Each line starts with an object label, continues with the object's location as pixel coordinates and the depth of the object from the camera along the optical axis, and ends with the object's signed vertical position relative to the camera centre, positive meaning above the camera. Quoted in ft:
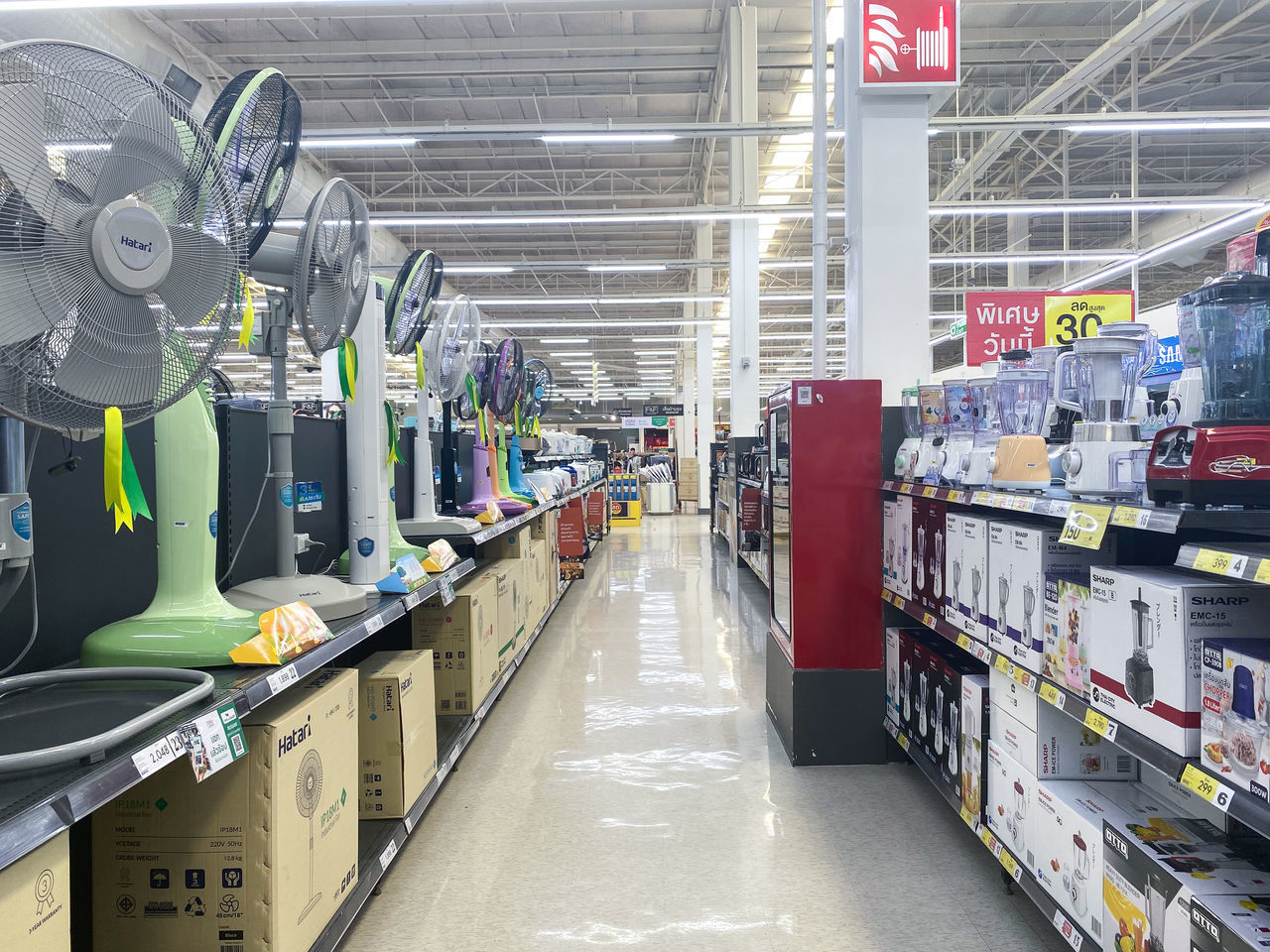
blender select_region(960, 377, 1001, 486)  8.58 +0.26
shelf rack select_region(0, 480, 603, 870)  3.40 -1.46
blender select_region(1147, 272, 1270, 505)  4.75 +0.20
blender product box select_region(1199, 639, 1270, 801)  4.53 -1.51
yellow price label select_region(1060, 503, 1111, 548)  5.67 -0.51
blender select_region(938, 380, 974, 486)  9.17 +0.29
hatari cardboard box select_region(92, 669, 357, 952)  5.51 -2.67
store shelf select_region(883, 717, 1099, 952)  6.35 -3.78
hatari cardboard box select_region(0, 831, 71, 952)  3.41 -1.89
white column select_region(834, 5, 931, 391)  13.44 +3.48
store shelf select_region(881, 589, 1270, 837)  4.54 -1.99
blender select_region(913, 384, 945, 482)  10.00 +0.31
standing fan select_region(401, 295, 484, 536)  12.51 +1.34
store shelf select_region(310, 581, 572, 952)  6.74 -3.78
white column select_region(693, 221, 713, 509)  49.34 +6.10
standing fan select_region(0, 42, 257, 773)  3.90 +1.07
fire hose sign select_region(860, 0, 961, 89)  13.25 +6.67
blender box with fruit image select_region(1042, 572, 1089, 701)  6.46 -1.48
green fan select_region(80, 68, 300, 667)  5.74 -0.26
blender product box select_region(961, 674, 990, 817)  8.46 -2.99
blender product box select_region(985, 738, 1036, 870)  7.34 -3.28
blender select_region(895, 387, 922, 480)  10.87 +0.25
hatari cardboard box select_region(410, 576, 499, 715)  11.80 -2.67
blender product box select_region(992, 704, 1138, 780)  7.20 -2.64
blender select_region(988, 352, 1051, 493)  7.79 +0.39
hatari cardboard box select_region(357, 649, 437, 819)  8.43 -2.88
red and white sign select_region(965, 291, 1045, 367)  26.55 +4.22
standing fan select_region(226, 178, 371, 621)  7.14 +1.34
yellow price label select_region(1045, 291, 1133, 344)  23.04 +3.97
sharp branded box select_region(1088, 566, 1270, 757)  5.15 -1.25
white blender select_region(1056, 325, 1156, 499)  6.23 +0.33
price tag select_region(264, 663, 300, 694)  5.50 -1.49
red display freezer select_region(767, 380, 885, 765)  11.68 -1.67
